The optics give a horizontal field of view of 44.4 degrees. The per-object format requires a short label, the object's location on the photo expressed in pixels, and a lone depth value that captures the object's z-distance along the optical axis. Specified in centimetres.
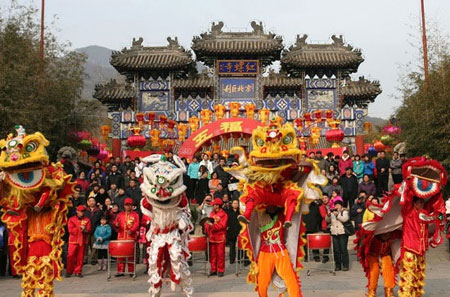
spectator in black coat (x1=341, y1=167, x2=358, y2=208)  1267
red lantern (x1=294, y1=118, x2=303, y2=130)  2209
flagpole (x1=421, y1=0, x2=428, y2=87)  1573
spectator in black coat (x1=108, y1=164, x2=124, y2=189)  1289
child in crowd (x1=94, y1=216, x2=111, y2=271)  1011
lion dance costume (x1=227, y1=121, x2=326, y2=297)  616
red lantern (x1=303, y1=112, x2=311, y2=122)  2177
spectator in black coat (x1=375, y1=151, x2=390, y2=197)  1415
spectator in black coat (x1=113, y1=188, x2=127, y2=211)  1088
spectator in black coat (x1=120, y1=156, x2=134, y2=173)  1409
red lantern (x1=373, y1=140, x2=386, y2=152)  2034
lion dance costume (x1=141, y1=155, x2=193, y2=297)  690
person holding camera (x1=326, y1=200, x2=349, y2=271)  988
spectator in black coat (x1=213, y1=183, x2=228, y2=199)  1132
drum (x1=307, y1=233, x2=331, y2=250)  956
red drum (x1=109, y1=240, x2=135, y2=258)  914
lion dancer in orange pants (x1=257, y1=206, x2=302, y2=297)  610
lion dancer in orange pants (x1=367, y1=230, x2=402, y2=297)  695
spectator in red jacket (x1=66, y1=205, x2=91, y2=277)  976
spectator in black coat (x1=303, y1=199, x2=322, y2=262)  1030
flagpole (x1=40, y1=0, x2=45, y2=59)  1730
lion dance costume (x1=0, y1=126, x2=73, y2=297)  668
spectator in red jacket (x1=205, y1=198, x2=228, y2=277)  961
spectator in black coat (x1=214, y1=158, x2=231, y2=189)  1296
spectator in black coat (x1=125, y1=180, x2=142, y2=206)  1126
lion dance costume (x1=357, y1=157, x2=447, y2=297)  627
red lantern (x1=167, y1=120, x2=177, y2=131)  2216
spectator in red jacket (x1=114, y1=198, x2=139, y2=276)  949
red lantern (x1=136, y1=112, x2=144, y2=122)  2186
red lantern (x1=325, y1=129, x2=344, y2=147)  1989
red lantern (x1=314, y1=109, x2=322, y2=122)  2149
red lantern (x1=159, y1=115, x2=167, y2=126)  2161
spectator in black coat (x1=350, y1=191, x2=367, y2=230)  1033
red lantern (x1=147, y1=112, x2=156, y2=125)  2189
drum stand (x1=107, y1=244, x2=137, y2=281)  931
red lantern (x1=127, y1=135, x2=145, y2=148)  2019
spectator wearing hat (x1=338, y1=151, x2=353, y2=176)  1424
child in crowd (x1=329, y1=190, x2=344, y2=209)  1058
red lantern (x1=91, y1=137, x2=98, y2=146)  2210
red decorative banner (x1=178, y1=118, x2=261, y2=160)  1966
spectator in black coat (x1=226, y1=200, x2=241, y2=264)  1029
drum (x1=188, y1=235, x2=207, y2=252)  938
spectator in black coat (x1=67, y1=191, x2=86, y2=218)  1080
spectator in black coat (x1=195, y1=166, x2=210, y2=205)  1330
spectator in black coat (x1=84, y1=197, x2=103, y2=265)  1029
